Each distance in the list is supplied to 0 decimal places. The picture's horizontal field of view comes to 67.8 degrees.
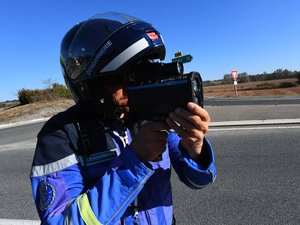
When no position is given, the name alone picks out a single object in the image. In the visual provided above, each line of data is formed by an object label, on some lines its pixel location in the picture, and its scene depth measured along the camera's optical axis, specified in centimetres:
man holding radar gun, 72
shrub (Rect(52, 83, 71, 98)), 2023
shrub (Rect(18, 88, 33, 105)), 2063
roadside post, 1796
